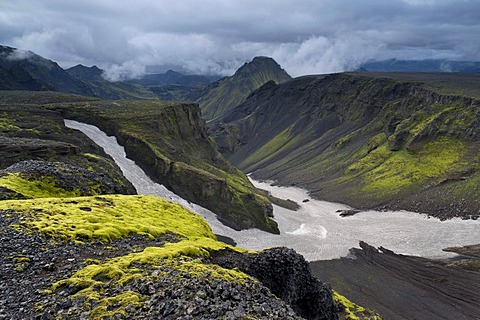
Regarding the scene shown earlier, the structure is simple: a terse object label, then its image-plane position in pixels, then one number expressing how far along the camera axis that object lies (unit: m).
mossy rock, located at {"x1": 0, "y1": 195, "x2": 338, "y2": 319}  18.44
